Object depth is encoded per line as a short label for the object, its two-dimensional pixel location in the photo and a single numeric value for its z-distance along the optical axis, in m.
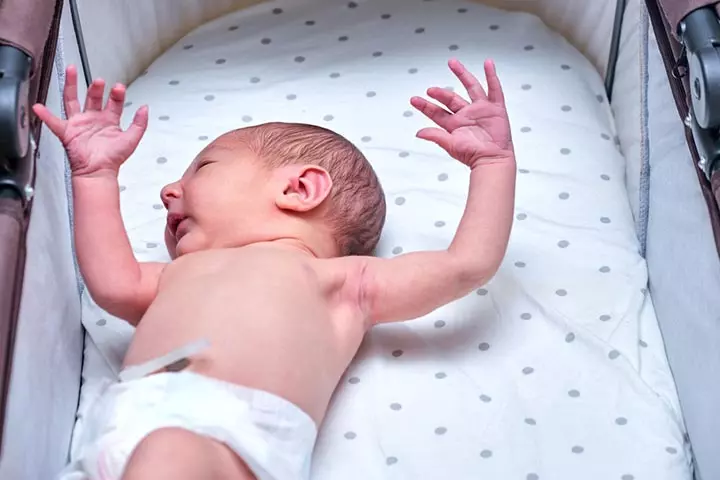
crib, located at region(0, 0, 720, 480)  0.89
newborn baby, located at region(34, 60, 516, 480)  0.85
